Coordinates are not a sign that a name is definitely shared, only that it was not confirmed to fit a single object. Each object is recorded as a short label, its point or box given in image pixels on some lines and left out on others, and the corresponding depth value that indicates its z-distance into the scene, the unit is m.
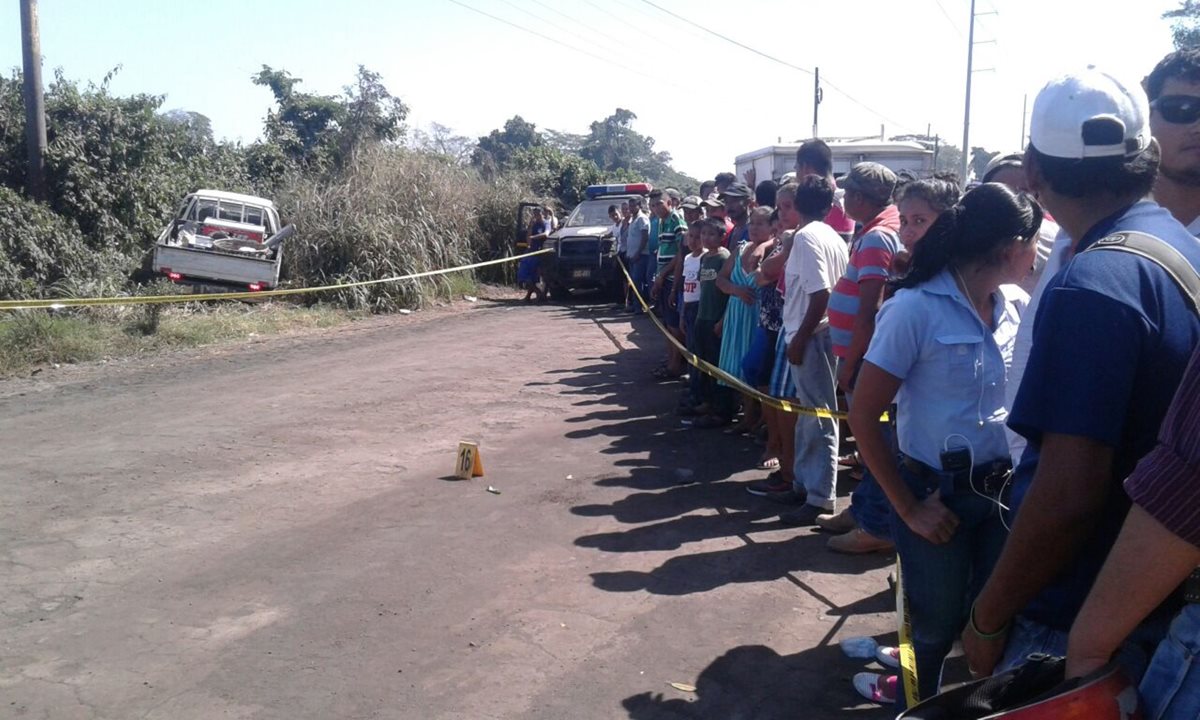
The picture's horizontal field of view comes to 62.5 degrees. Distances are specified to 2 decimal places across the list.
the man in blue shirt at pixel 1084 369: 1.78
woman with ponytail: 2.93
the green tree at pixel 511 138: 55.84
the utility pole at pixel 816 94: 39.16
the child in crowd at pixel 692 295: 9.02
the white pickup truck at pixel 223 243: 15.98
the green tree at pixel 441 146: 23.59
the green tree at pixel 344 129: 23.36
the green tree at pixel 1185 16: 23.95
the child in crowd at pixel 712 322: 8.34
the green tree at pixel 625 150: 71.38
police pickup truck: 19.41
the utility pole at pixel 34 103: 15.43
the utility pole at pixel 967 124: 33.12
